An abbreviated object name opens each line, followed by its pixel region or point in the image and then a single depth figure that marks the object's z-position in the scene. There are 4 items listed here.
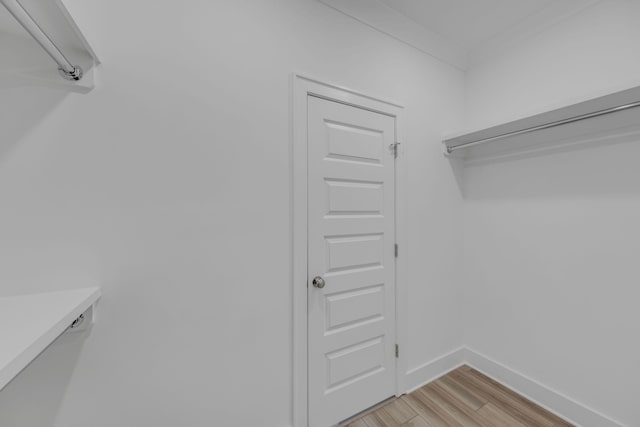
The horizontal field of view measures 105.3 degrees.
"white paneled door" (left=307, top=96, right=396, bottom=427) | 1.48
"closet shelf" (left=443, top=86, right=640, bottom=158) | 1.34
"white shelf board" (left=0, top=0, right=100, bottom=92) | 0.84
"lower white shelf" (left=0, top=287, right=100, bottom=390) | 0.55
